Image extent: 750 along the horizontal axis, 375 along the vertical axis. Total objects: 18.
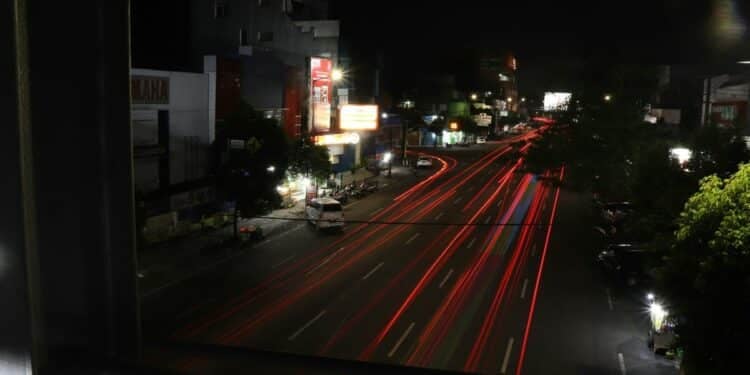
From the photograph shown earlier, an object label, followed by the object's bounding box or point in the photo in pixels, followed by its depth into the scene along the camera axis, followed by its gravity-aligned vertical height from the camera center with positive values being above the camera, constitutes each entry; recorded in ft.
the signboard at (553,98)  284.61 +3.84
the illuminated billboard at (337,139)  121.57 -6.76
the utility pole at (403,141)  188.42 -10.50
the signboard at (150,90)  72.74 +0.75
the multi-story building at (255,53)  94.07 +6.90
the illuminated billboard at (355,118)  135.03 -3.06
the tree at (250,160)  84.89 -7.55
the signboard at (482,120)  284.94 -6.03
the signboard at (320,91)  117.19 +1.70
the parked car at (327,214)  86.79 -14.12
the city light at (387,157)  158.67 -12.60
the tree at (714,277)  25.11 -6.39
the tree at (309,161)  95.08 -8.34
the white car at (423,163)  169.58 -14.47
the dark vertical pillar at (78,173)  13.04 -1.48
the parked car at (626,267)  63.57 -14.77
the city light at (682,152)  83.48 -5.09
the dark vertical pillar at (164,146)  79.30 -5.56
